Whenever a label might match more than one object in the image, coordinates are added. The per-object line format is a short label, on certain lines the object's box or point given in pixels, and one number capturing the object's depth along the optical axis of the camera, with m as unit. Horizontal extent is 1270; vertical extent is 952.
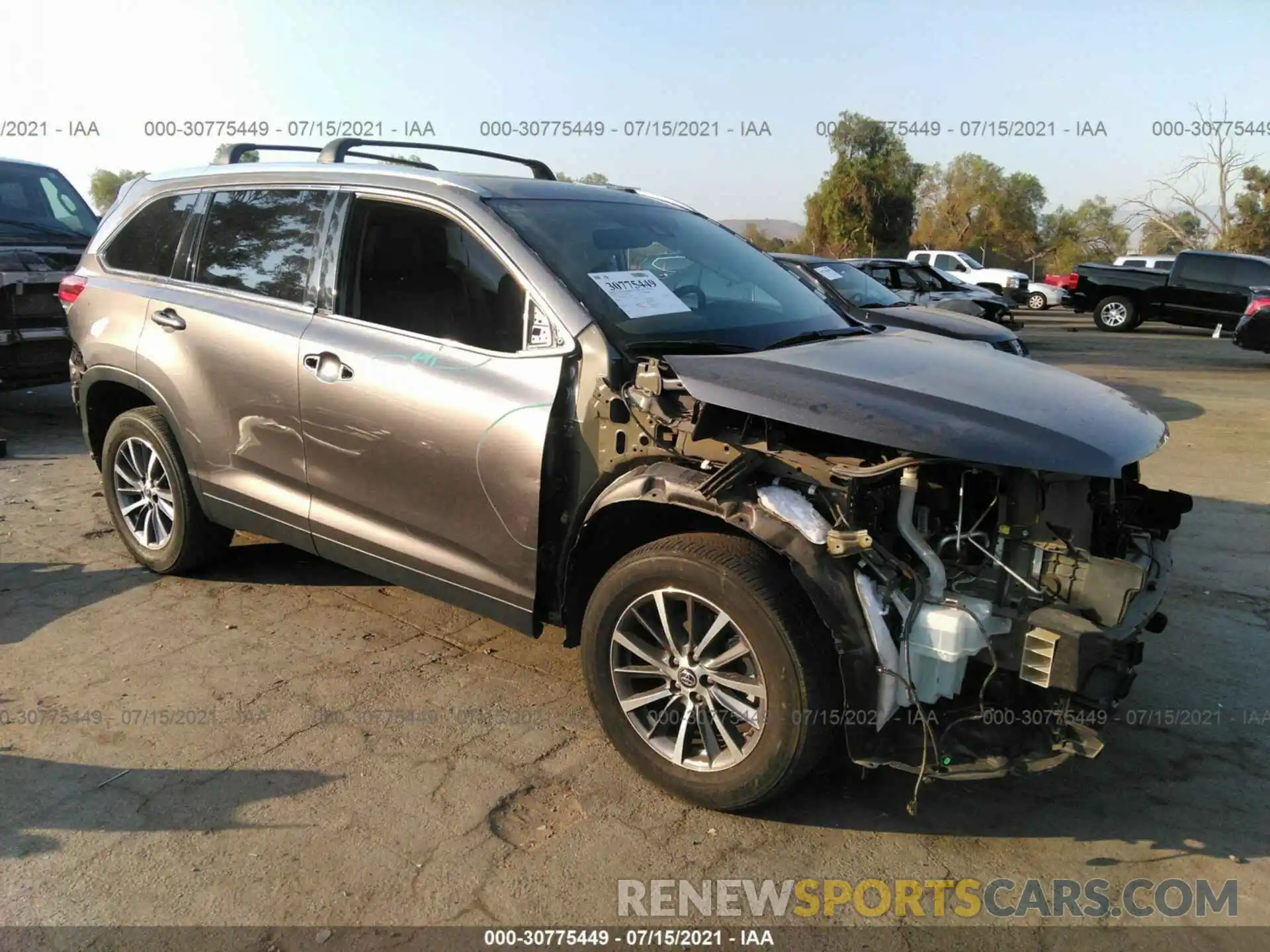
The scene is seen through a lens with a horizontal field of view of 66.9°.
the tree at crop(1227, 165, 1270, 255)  38.19
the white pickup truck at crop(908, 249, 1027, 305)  24.98
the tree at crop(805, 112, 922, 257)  38.47
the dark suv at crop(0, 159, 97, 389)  7.99
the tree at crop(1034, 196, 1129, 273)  48.50
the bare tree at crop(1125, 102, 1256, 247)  37.41
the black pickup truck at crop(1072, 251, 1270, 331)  18.06
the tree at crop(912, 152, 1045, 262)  49.59
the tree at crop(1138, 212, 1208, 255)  42.38
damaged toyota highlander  2.76
